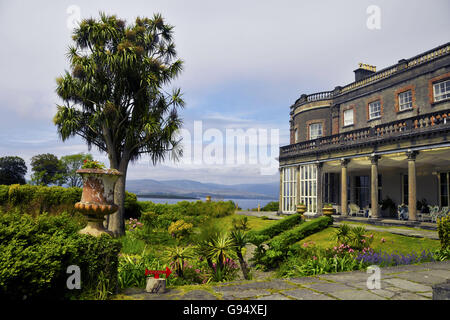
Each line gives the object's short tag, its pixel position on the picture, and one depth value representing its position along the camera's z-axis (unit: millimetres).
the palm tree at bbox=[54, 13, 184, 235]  13898
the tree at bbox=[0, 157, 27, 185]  46438
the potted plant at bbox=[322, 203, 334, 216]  14133
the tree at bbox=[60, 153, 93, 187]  55906
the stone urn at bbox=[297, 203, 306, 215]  15201
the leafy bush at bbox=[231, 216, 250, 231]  15208
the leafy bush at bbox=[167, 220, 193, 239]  11812
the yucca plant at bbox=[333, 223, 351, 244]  9030
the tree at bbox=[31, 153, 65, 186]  49622
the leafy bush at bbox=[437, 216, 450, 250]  8227
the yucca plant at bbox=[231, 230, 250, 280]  7204
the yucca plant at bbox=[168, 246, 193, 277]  6258
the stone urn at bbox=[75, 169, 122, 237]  5578
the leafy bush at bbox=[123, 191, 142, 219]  18766
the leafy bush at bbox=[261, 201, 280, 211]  29984
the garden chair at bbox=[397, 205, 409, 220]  16500
